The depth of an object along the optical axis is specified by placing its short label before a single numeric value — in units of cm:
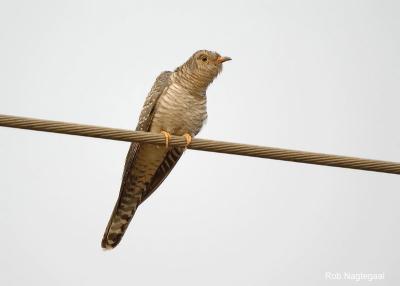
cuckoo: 1248
